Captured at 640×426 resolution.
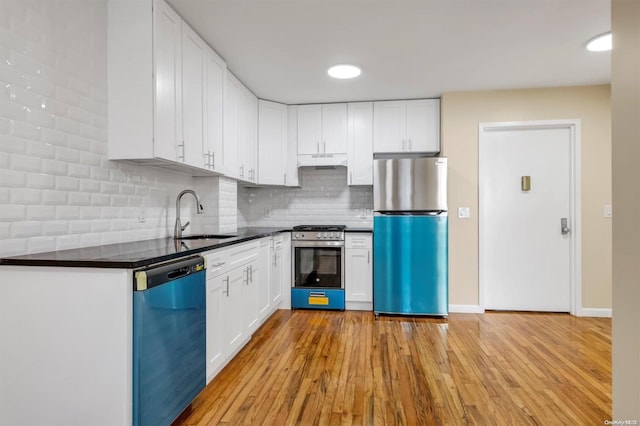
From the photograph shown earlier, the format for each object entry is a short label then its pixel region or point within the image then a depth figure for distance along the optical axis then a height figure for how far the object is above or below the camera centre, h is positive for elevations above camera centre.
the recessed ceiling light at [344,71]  2.97 +1.32
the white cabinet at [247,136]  3.34 +0.83
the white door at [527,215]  3.55 -0.04
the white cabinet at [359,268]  3.69 -0.64
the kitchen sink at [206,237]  2.70 -0.21
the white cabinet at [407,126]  3.82 +1.02
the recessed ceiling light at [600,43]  2.49 +1.33
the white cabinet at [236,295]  2.09 -0.65
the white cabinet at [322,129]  3.98 +1.03
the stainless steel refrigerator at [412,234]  3.42 -0.24
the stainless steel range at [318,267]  3.72 -0.65
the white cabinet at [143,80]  1.97 +0.82
